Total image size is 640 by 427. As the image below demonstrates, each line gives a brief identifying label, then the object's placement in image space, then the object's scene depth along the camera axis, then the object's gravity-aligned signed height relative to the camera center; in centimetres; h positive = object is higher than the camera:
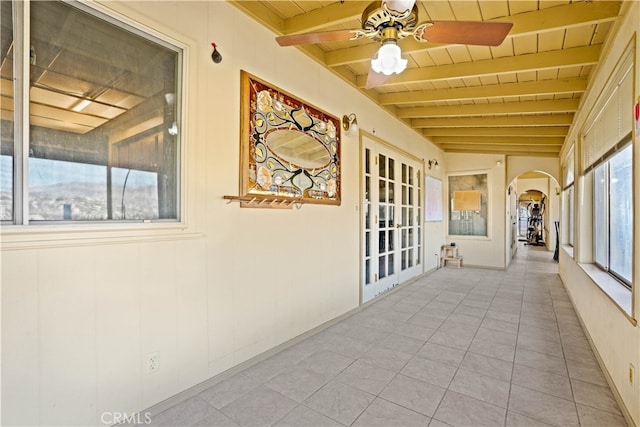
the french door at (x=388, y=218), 415 -7
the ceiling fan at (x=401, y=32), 164 +102
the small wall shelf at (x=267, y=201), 234 +10
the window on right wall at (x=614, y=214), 228 -1
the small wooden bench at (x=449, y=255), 696 -97
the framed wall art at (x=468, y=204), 692 +20
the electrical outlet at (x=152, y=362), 184 -91
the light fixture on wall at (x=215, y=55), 216 +111
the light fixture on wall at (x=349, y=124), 362 +106
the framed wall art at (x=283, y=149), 241 +57
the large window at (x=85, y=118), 141 +51
